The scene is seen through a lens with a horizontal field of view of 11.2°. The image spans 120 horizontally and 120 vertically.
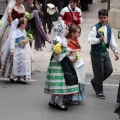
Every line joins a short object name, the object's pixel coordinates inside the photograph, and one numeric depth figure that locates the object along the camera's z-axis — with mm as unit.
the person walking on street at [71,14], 13766
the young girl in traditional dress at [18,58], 11459
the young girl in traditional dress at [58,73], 9081
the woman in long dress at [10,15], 12471
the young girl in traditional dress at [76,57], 9486
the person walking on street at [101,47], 10088
